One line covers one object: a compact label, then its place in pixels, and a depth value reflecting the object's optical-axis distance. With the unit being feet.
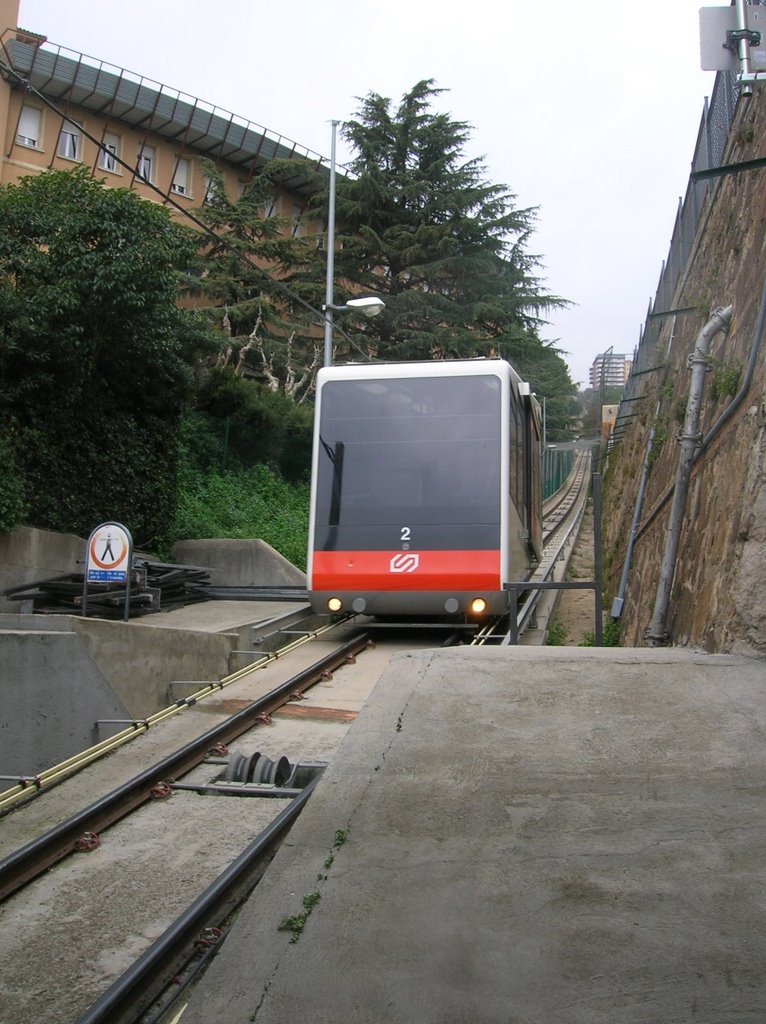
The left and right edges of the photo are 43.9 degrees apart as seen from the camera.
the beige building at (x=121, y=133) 101.76
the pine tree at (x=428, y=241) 92.68
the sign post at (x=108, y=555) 35.24
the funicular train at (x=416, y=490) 33.53
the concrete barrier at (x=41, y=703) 28.60
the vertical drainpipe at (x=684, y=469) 29.73
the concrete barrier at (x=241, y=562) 54.75
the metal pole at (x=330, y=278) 59.11
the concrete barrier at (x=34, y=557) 42.42
